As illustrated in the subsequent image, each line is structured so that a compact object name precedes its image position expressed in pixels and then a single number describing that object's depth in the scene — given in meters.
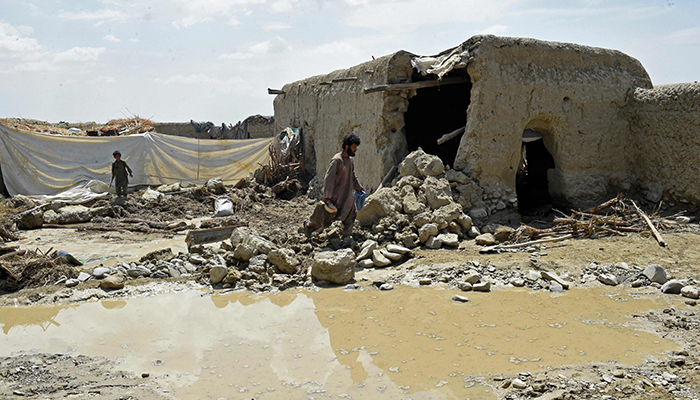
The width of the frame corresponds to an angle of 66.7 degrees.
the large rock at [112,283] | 5.98
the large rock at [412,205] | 7.38
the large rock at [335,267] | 6.07
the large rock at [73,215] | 10.06
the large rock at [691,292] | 5.21
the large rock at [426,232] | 7.07
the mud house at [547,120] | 7.93
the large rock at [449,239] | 7.02
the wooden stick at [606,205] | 7.44
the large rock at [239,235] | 6.86
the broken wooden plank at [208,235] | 7.68
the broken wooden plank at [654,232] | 6.42
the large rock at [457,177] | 7.95
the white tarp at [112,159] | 11.80
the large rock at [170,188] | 12.35
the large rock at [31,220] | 9.45
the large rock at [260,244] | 6.47
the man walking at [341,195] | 6.97
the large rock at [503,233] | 7.08
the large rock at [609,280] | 5.72
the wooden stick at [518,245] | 6.74
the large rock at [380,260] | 6.60
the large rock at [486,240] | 7.00
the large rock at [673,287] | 5.38
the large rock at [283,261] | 6.31
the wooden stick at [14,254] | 6.19
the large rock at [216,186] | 12.23
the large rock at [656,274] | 5.63
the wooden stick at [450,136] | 8.57
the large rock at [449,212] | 7.30
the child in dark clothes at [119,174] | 11.38
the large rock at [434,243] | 6.98
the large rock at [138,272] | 6.34
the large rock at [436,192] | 7.48
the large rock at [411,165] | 8.08
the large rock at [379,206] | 7.40
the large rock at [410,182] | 7.84
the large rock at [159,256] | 6.76
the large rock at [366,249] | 6.78
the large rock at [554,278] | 5.68
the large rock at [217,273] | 6.09
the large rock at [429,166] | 7.91
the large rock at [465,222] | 7.40
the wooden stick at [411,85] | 8.69
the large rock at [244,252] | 6.44
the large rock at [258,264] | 6.25
